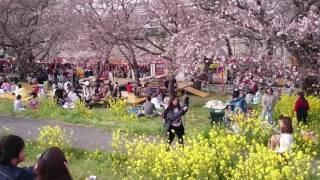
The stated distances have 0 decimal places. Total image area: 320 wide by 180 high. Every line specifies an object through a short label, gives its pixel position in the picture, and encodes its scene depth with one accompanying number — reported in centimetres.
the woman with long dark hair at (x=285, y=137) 867
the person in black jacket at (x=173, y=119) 1122
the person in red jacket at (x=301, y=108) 1434
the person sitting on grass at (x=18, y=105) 1841
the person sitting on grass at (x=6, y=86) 2571
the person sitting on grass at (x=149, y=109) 1835
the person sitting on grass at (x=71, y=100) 1971
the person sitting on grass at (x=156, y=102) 2004
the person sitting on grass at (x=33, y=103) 1828
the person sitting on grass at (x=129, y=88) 2544
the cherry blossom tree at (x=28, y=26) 2605
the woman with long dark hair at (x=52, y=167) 430
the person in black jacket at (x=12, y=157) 485
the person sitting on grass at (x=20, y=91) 2229
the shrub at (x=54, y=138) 1150
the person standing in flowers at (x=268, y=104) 1511
